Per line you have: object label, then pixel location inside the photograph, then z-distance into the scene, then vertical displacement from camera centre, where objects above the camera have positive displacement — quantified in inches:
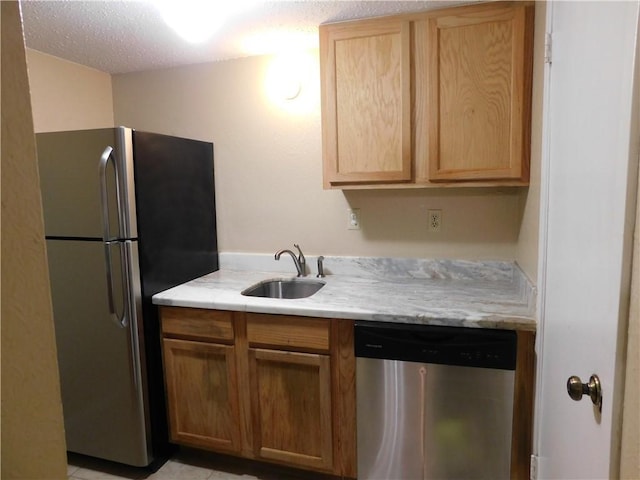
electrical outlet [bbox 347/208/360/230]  93.9 -5.4
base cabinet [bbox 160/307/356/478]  71.7 -35.4
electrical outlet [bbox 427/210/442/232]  88.4 -5.7
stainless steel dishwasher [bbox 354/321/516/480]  62.7 -33.3
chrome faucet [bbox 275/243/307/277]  95.0 -15.3
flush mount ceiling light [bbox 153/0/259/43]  66.7 +31.1
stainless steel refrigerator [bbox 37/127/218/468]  74.0 -14.2
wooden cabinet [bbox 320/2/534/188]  69.5 +17.6
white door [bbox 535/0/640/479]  30.2 -3.2
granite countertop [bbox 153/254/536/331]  65.2 -18.8
